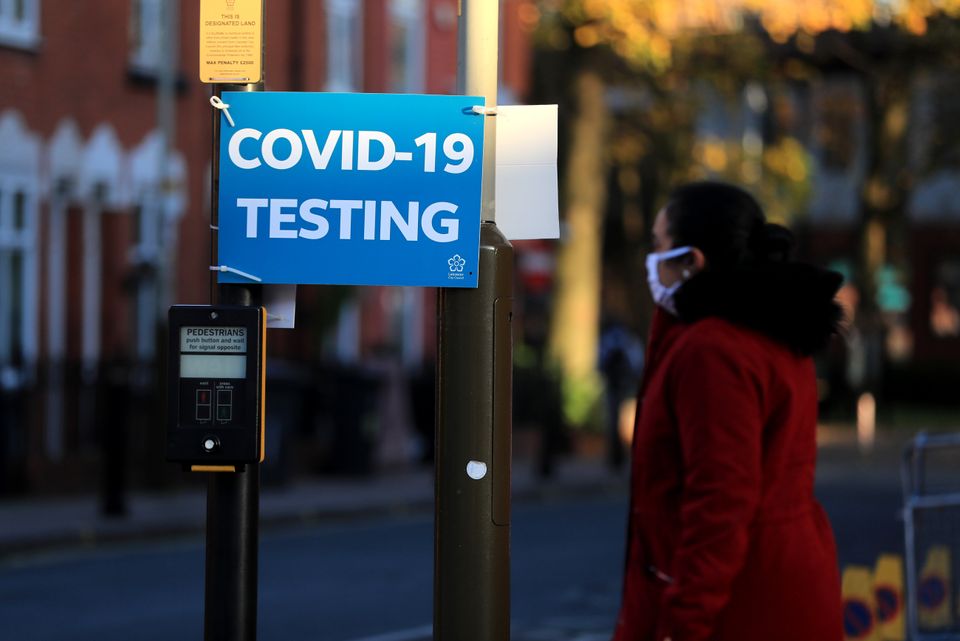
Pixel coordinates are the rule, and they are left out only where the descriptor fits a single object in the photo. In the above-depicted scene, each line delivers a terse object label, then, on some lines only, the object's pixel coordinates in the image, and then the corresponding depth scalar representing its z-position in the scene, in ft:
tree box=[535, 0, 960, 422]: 154.71
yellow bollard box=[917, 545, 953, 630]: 51.16
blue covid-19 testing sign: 31.37
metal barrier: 51.24
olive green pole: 30.81
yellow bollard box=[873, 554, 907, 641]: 57.16
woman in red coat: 26.18
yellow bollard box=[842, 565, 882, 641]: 57.21
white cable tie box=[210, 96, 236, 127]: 31.47
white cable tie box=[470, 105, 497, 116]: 31.58
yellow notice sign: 31.73
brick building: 122.62
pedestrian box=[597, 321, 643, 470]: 153.58
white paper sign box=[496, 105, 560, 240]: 32.09
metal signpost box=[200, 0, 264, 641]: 31.40
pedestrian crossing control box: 30.89
